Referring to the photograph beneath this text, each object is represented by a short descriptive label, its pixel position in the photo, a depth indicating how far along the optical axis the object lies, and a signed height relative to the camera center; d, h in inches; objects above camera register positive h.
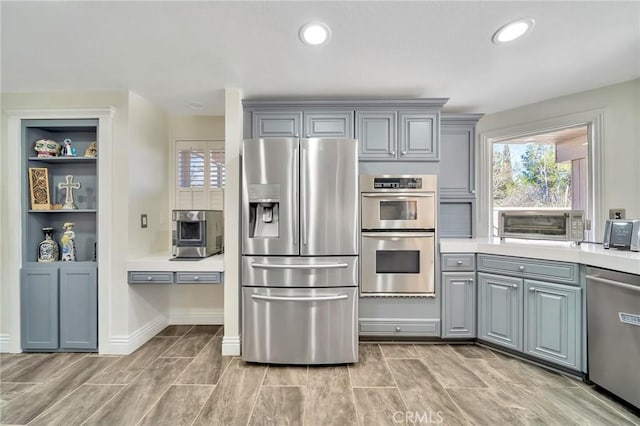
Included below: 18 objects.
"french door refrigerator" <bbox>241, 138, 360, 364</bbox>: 91.4 -13.6
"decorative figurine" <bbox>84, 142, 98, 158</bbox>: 105.4 +23.9
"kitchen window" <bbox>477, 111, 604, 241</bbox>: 103.9 +19.0
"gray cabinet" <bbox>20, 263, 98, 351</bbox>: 101.3 -35.6
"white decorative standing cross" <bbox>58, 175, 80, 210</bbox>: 105.3 +9.5
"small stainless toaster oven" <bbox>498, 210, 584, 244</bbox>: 91.1 -4.0
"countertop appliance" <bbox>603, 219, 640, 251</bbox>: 80.4 -6.3
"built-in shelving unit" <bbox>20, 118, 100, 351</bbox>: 101.3 -28.0
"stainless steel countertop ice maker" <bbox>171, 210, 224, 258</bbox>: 103.2 -7.7
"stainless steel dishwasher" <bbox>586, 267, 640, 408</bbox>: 70.2 -31.9
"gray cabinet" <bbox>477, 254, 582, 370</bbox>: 84.6 -31.2
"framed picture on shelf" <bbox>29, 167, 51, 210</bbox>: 103.3 +9.2
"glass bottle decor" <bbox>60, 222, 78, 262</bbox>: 103.7 -11.9
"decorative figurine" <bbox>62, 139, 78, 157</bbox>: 105.6 +24.1
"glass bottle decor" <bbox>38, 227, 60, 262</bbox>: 103.2 -13.7
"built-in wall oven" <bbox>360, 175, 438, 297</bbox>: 105.0 -7.9
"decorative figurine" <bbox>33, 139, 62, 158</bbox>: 103.3 +24.5
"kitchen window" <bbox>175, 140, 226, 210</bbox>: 131.0 +17.5
